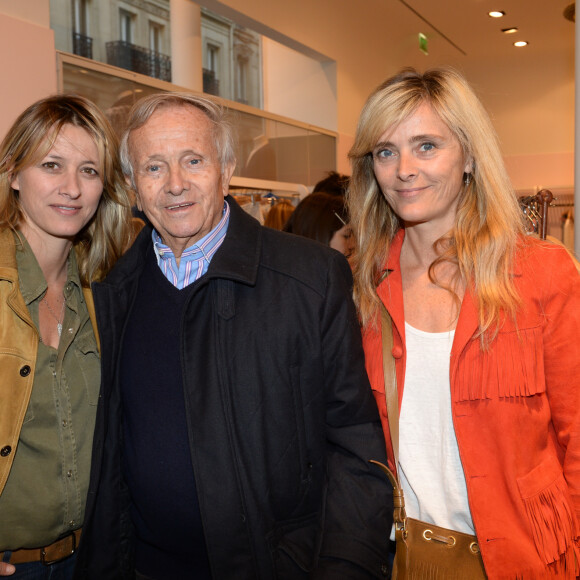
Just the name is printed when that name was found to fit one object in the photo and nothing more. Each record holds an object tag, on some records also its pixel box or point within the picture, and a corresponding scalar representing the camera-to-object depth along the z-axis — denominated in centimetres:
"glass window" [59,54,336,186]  432
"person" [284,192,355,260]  334
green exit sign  944
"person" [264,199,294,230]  498
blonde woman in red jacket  174
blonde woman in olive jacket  188
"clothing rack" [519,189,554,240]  288
